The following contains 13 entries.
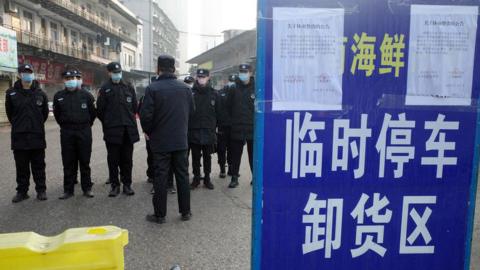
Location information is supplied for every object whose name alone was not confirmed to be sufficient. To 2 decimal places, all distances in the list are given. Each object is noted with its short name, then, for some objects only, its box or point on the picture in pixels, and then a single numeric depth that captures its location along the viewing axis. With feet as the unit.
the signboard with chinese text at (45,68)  74.05
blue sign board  7.00
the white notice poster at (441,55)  7.13
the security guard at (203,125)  19.35
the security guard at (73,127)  17.37
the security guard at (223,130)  21.03
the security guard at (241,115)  19.81
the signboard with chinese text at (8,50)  50.88
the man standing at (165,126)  14.05
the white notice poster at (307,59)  6.89
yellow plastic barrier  6.92
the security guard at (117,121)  17.71
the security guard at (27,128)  16.79
